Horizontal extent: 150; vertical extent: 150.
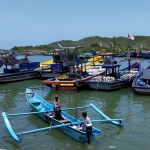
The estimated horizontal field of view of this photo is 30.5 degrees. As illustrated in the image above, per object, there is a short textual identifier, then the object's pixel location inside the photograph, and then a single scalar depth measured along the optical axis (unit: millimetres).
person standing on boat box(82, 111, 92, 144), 11984
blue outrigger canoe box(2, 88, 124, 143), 12758
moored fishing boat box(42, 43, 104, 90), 25656
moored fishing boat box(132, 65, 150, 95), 22719
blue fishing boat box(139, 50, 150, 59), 73125
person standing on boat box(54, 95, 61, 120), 15203
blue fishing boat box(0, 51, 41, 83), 32406
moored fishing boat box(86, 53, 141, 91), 25266
